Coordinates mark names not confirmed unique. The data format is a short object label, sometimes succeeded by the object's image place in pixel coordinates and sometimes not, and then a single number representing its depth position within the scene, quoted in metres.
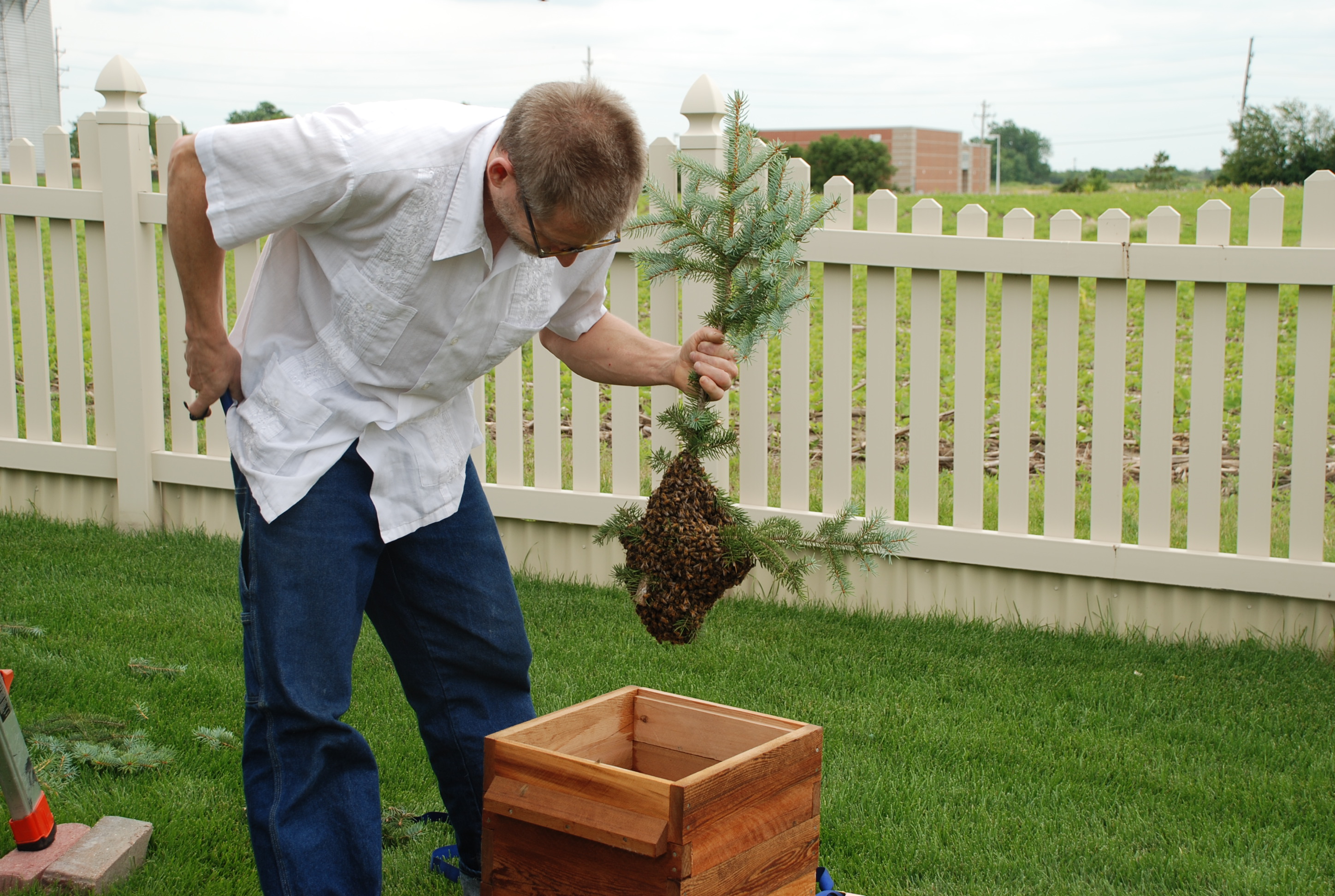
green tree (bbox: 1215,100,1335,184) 30.19
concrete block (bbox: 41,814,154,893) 2.36
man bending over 1.77
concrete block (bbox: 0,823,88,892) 2.35
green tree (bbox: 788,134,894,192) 26.69
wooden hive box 1.72
